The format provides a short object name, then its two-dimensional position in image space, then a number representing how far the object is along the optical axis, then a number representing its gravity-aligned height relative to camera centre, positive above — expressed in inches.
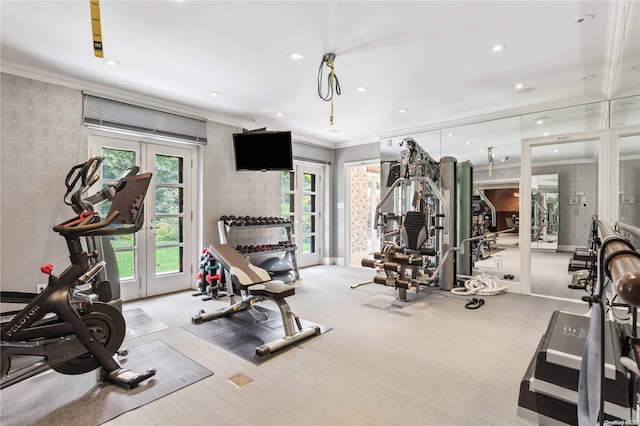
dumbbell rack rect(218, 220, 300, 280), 197.5 -15.7
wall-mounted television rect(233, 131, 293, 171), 202.5 +39.5
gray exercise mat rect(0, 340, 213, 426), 79.9 -50.4
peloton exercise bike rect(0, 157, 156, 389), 79.0 -28.7
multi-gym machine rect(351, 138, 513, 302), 180.7 -10.4
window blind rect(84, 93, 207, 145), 160.4 +50.5
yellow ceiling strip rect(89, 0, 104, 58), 62.1 +37.0
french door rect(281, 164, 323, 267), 271.7 +3.3
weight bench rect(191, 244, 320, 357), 121.3 -32.9
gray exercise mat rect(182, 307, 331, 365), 116.6 -49.8
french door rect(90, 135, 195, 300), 175.8 -5.6
